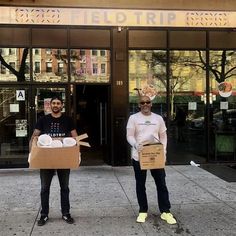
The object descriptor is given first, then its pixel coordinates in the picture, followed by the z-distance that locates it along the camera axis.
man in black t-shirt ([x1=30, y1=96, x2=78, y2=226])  3.71
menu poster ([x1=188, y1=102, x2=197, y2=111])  6.93
